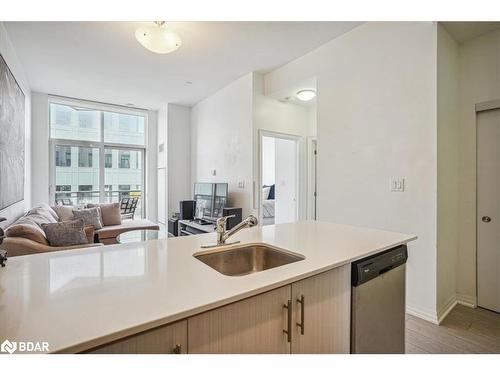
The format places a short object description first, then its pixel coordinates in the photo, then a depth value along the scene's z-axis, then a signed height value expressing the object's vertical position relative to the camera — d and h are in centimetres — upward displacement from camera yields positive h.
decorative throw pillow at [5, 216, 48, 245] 231 -41
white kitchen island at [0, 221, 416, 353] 68 -35
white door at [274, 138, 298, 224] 467 +14
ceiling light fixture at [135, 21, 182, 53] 249 +145
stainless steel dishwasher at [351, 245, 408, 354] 128 -62
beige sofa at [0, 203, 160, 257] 222 -46
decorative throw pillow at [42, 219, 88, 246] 254 -46
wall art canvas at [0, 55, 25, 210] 264 +56
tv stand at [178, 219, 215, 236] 411 -65
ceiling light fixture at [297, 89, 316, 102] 382 +140
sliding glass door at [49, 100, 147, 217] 545 +73
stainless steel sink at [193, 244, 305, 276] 138 -40
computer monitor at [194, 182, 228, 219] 424 -20
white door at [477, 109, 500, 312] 239 -20
